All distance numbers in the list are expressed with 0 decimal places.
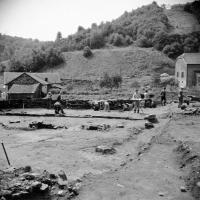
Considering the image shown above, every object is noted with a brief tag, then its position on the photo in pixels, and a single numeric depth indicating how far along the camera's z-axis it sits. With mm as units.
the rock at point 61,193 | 7155
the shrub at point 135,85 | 45906
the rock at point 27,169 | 8458
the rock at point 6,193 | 6756
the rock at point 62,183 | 7504
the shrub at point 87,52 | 72975
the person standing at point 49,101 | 26766
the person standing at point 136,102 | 21438
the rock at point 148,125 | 16078
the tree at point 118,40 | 83969
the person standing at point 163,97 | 24812
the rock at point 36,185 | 7148
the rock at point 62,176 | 7994
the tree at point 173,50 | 69938
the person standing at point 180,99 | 23019
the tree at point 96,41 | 84562
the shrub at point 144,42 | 77538
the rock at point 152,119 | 17938
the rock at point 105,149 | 11094
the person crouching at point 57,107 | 22303
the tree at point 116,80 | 46656
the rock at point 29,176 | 7639
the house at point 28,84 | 37969
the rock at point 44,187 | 7189
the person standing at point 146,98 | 24595
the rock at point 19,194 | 6816
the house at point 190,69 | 44250
